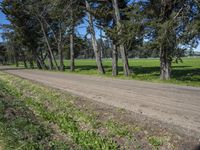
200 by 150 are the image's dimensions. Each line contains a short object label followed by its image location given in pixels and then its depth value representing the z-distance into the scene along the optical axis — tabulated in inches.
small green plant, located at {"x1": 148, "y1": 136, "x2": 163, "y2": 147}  120.4
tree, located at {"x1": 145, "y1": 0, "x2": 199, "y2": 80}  347.0
